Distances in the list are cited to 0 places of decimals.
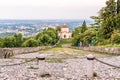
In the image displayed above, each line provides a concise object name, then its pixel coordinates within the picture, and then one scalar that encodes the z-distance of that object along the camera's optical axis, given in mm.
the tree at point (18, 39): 61097
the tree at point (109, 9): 28660
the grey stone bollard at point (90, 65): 6003
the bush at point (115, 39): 20603
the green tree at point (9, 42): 57719
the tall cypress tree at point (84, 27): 57319
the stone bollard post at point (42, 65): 6118
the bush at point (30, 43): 55575
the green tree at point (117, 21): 26864
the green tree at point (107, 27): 27312
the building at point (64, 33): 97573
